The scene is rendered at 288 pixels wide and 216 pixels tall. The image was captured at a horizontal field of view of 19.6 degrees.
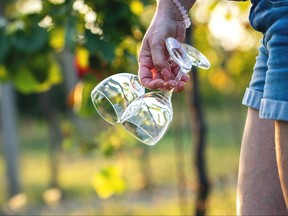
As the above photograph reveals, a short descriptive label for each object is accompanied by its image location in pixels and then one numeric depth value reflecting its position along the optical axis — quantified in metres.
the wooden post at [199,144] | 3.75
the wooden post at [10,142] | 7.21
